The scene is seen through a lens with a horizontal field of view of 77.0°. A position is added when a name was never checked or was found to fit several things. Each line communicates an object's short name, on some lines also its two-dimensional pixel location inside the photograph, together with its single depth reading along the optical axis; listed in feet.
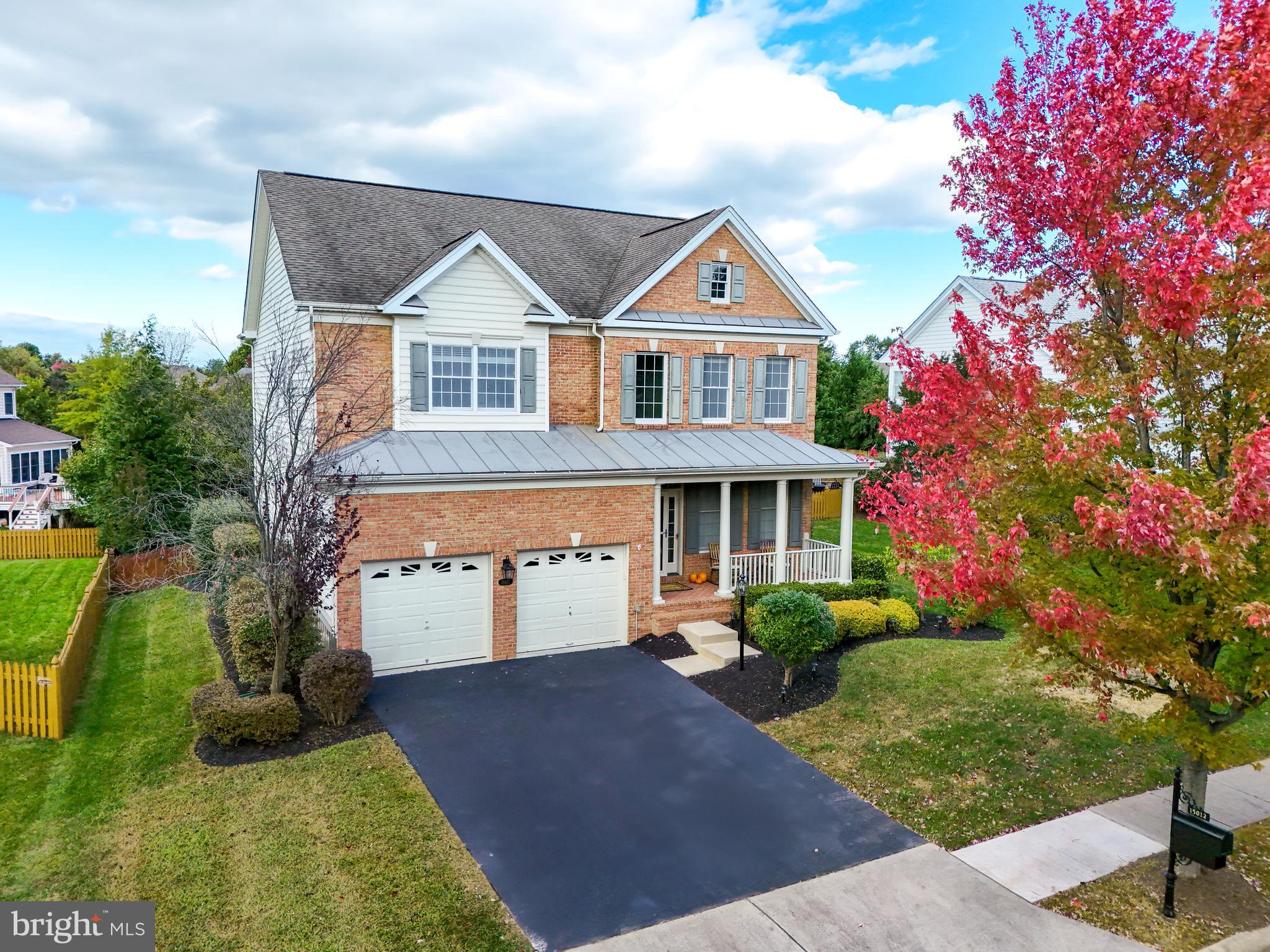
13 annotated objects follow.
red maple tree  21.43
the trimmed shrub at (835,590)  57.11
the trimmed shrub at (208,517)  41.65
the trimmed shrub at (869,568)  65.26
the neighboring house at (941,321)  109.81
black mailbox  24.31
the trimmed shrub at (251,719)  37.58
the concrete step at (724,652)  50.88
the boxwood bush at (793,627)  43.93
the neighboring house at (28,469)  98.73
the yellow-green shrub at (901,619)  56.65
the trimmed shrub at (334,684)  40.37
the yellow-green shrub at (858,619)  54.44
